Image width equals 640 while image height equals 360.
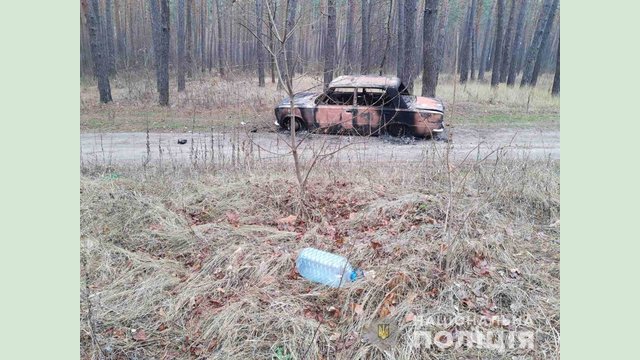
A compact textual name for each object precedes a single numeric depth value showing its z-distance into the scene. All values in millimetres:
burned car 9633
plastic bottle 3932
